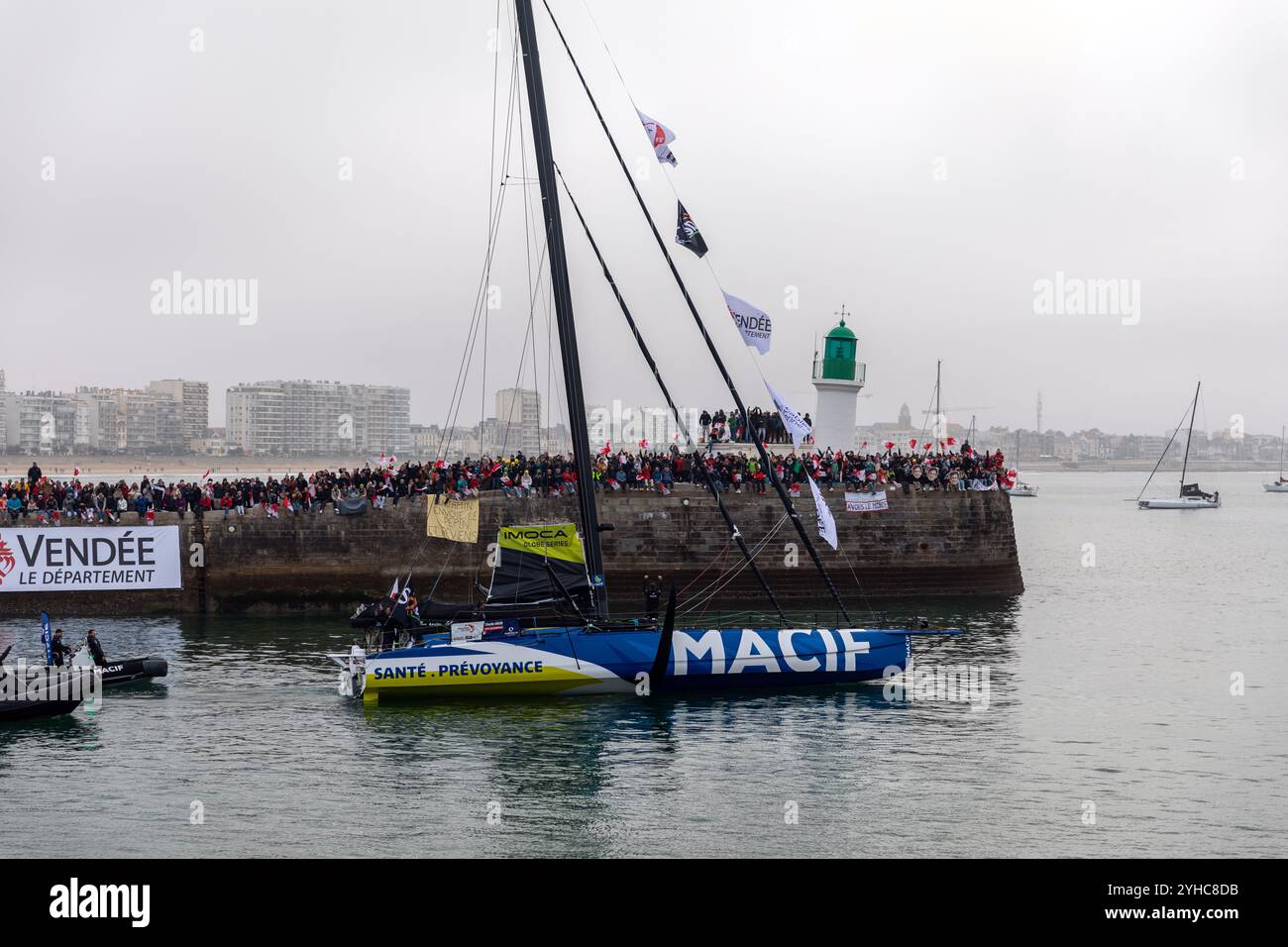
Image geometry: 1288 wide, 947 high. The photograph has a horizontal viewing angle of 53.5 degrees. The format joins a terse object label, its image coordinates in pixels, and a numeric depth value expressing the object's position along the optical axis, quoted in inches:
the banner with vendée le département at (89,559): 1544.0
